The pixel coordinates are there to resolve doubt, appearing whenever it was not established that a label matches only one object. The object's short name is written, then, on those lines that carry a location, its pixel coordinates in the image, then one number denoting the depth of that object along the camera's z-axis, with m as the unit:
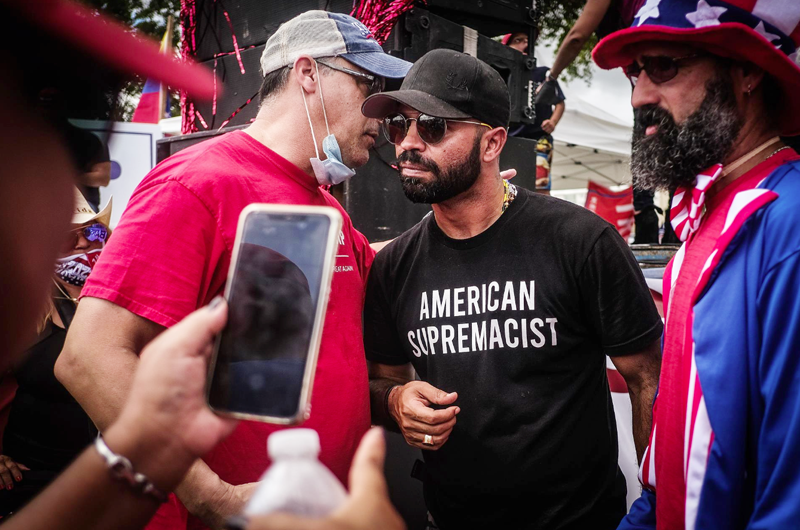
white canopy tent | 11.77
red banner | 8.62
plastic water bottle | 0.62
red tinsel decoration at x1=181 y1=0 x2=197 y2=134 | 3.92
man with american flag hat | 1.33
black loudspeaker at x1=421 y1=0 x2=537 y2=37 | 3.90
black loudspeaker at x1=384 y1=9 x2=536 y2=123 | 3.46
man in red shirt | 1.71
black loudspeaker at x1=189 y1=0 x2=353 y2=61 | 3.53
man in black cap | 2.16
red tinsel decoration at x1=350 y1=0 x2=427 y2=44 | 3.27
